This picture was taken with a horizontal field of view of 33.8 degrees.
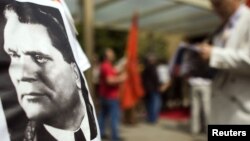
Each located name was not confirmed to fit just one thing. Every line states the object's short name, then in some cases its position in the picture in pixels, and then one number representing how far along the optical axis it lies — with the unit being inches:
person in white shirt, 83.9
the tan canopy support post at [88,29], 191.2
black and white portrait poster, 42.5
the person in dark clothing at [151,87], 355.9
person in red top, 245.4
